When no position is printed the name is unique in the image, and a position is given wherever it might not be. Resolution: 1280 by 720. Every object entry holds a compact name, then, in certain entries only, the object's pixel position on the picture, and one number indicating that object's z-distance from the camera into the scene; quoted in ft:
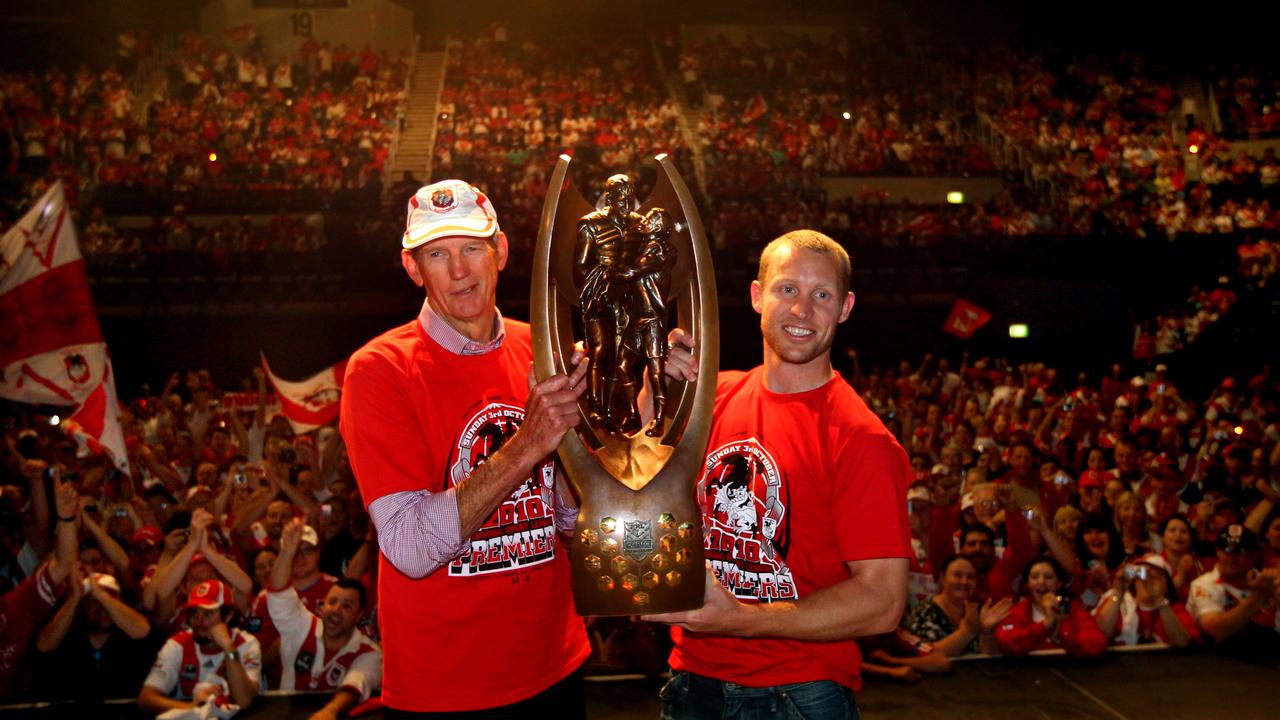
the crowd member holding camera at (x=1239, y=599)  17.20
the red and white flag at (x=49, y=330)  19.27
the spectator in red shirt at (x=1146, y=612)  17.60
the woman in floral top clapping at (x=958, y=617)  16.72
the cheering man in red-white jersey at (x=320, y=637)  15.62
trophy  6.96
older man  7.45
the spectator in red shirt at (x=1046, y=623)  16.56
